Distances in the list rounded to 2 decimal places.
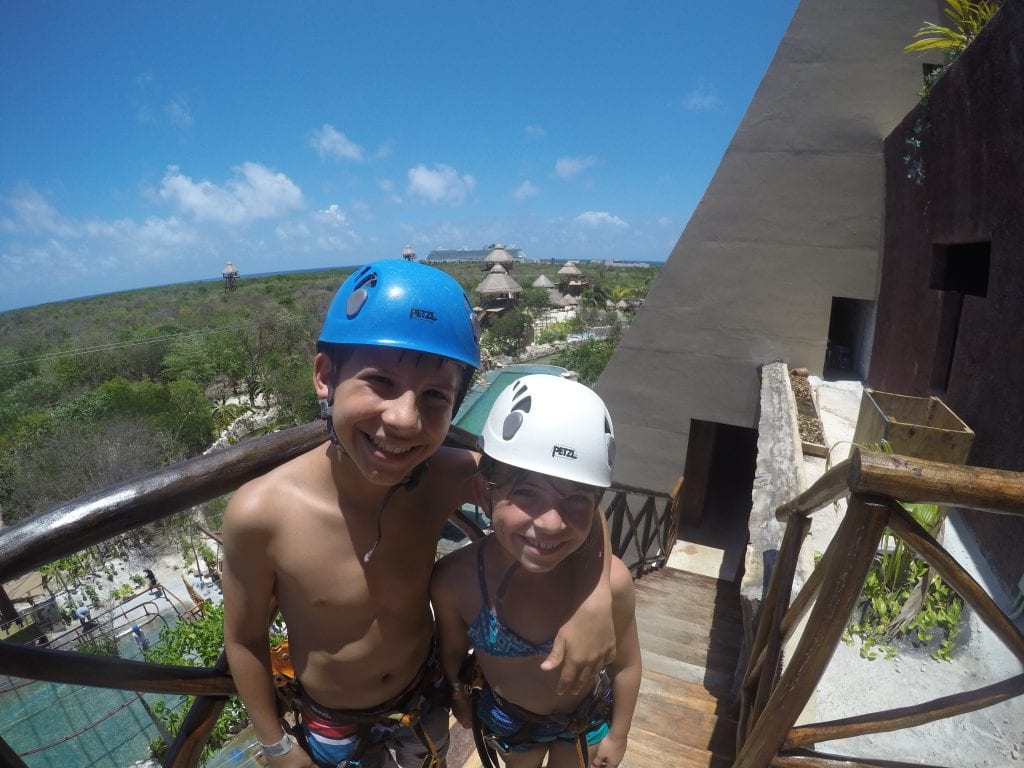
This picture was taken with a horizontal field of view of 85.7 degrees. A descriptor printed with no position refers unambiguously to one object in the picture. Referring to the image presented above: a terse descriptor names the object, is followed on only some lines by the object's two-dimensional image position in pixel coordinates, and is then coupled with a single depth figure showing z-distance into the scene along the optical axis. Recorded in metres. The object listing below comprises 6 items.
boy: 1.48
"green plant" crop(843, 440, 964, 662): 2.69
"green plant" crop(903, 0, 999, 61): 4.57
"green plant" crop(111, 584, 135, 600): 13.57
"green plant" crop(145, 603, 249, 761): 8.26
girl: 1.62
